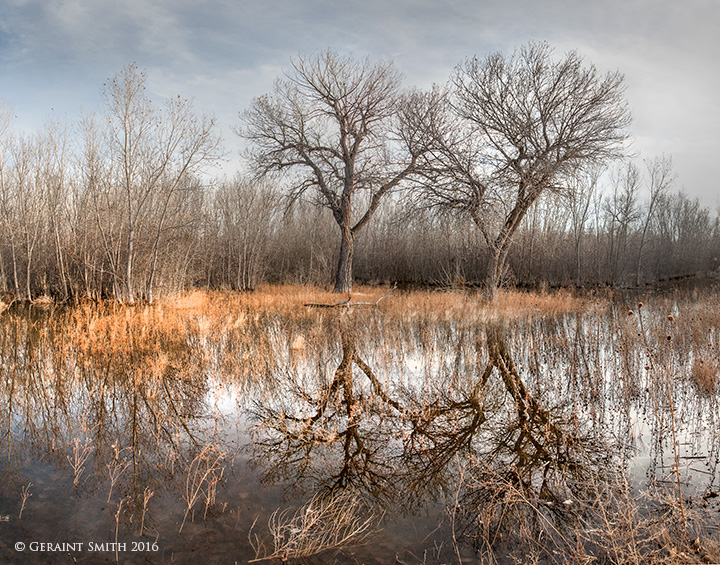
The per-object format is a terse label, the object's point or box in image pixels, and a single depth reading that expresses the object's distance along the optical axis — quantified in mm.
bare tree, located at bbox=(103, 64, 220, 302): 15930
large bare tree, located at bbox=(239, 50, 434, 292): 20281
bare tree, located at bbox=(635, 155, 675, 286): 33594
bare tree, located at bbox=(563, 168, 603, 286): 30000
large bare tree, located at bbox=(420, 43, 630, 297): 16969
